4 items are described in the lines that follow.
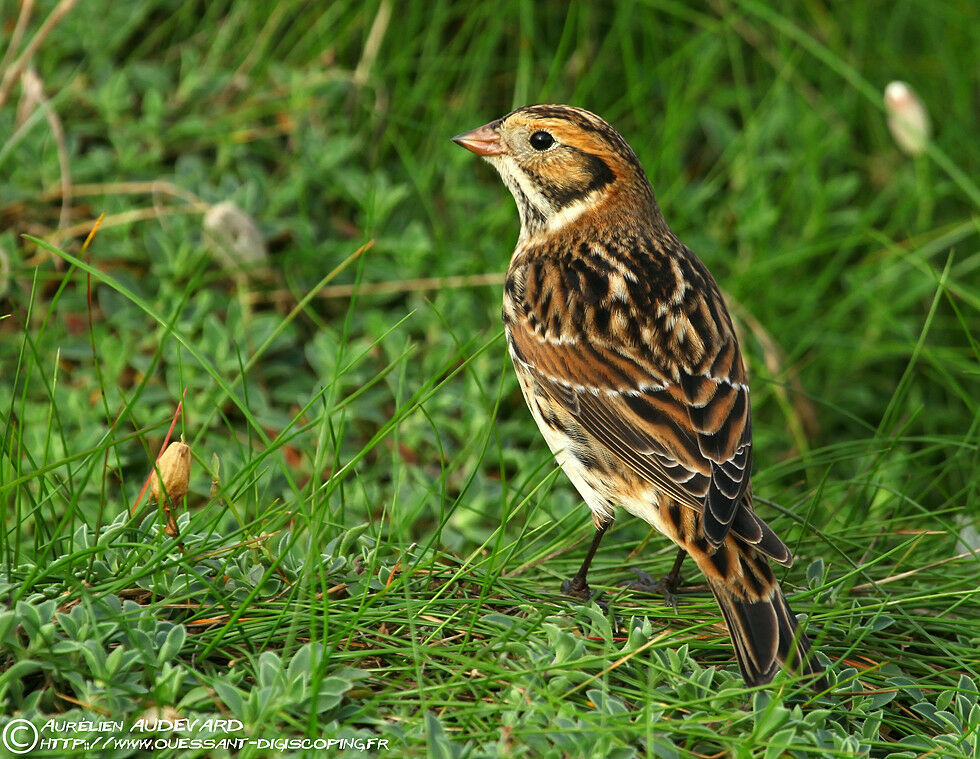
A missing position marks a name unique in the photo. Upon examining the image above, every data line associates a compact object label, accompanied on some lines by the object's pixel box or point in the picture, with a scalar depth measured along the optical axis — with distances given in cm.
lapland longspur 658
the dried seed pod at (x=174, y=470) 648
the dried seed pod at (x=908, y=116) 1098
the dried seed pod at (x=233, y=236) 1030
